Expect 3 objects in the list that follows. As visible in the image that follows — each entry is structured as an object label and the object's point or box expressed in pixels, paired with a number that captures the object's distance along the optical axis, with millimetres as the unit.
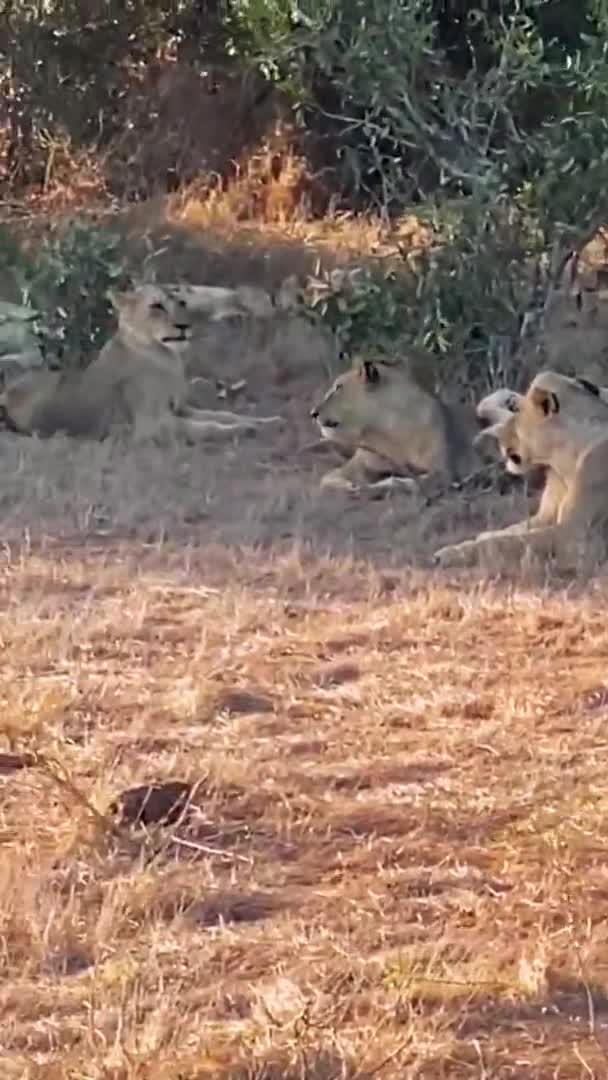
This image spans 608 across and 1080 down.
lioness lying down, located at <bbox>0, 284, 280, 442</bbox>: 21281
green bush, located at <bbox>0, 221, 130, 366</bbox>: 23750
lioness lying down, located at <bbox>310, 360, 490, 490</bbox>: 19016
